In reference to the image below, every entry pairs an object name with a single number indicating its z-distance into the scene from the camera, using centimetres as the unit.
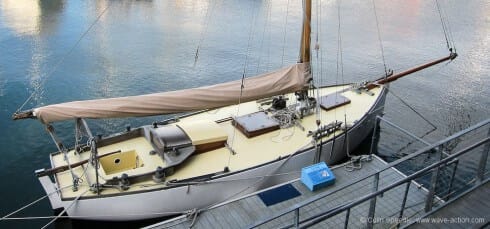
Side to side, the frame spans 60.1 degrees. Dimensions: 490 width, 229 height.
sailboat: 1349
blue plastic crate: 1455
